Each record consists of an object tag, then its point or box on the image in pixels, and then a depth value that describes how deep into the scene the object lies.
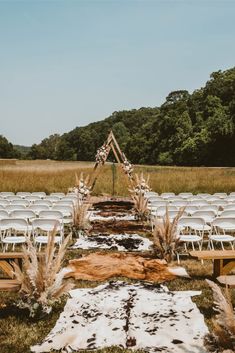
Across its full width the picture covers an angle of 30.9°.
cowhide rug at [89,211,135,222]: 13.08
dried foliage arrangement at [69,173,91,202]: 14.34
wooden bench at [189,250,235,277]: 6.06
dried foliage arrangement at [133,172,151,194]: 13.76
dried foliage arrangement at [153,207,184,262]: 7.45
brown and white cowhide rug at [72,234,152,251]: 8.89
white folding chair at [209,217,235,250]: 8.28
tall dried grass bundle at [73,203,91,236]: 10.08
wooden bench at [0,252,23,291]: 5.51
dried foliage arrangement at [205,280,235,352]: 3.16
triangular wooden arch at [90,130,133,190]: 16.95
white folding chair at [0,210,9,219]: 9.09
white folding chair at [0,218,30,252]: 8.03
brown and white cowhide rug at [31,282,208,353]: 4.27
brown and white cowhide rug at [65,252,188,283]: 6.72
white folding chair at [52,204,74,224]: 10.29
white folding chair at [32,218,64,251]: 8.04
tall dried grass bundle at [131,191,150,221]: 12.51
